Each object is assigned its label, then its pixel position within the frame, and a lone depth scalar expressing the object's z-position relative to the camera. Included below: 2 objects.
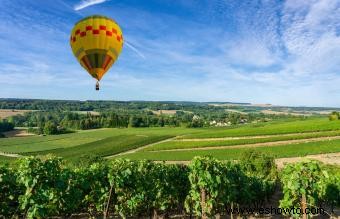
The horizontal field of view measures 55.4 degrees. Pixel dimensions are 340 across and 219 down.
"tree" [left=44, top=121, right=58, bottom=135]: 124.25
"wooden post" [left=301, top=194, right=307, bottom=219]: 13.95
